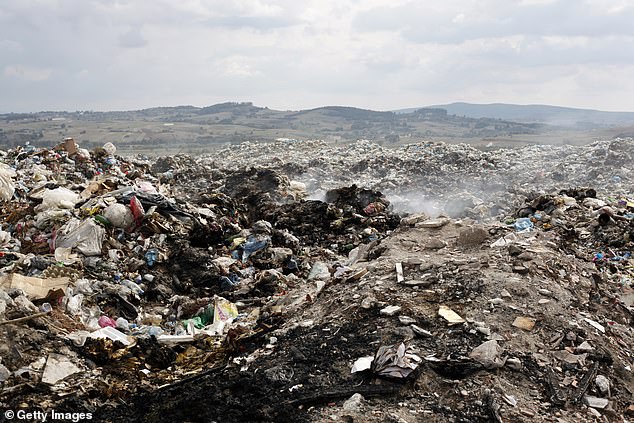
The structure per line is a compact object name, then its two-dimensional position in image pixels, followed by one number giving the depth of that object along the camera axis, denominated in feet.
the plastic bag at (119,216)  20.77
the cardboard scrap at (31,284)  14.07
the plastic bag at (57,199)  22.52
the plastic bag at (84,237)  18.67
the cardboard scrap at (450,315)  12.12
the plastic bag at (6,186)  24.75
